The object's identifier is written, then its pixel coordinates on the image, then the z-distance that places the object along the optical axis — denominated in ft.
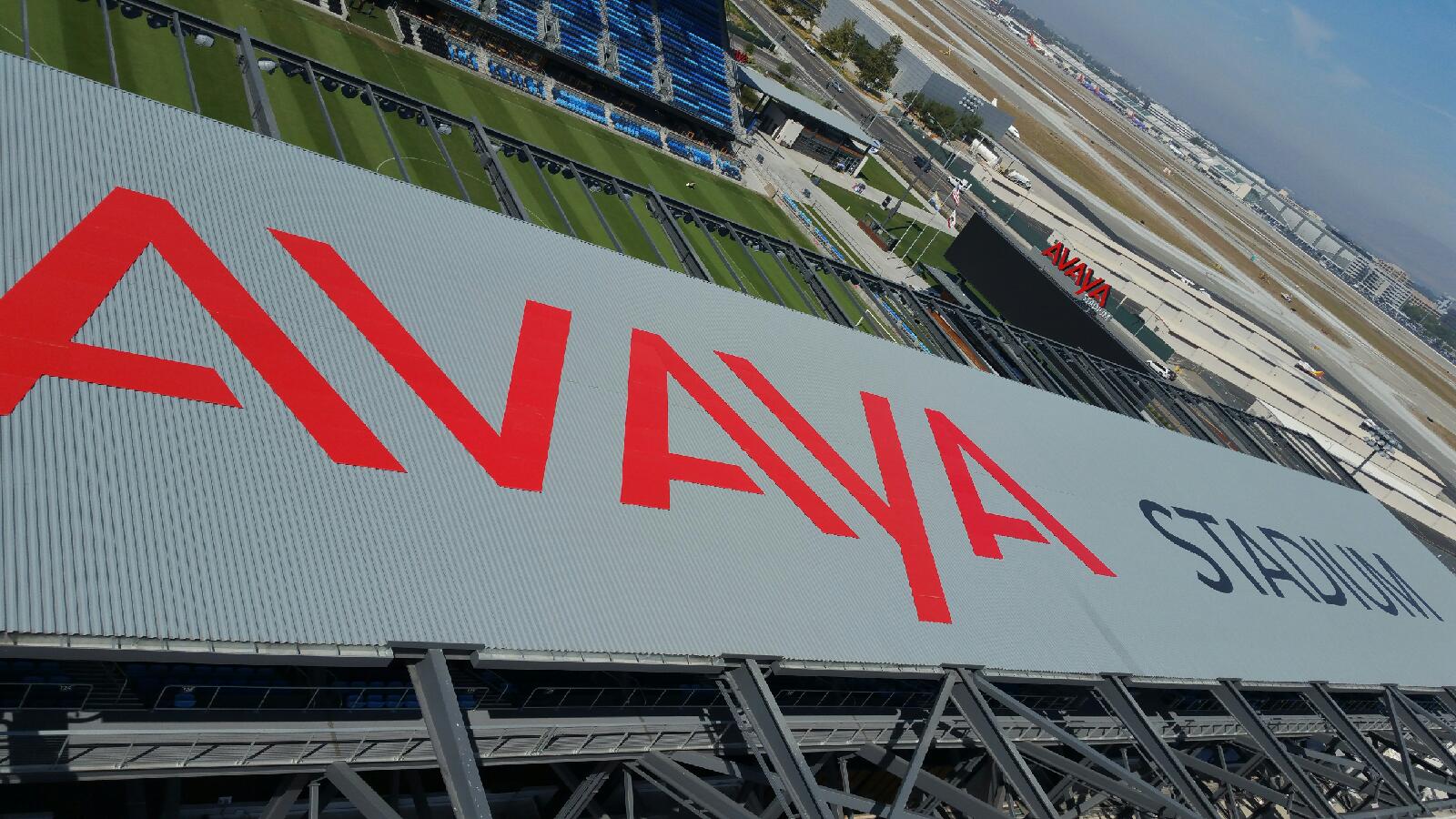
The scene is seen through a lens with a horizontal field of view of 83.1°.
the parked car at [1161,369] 225.35
